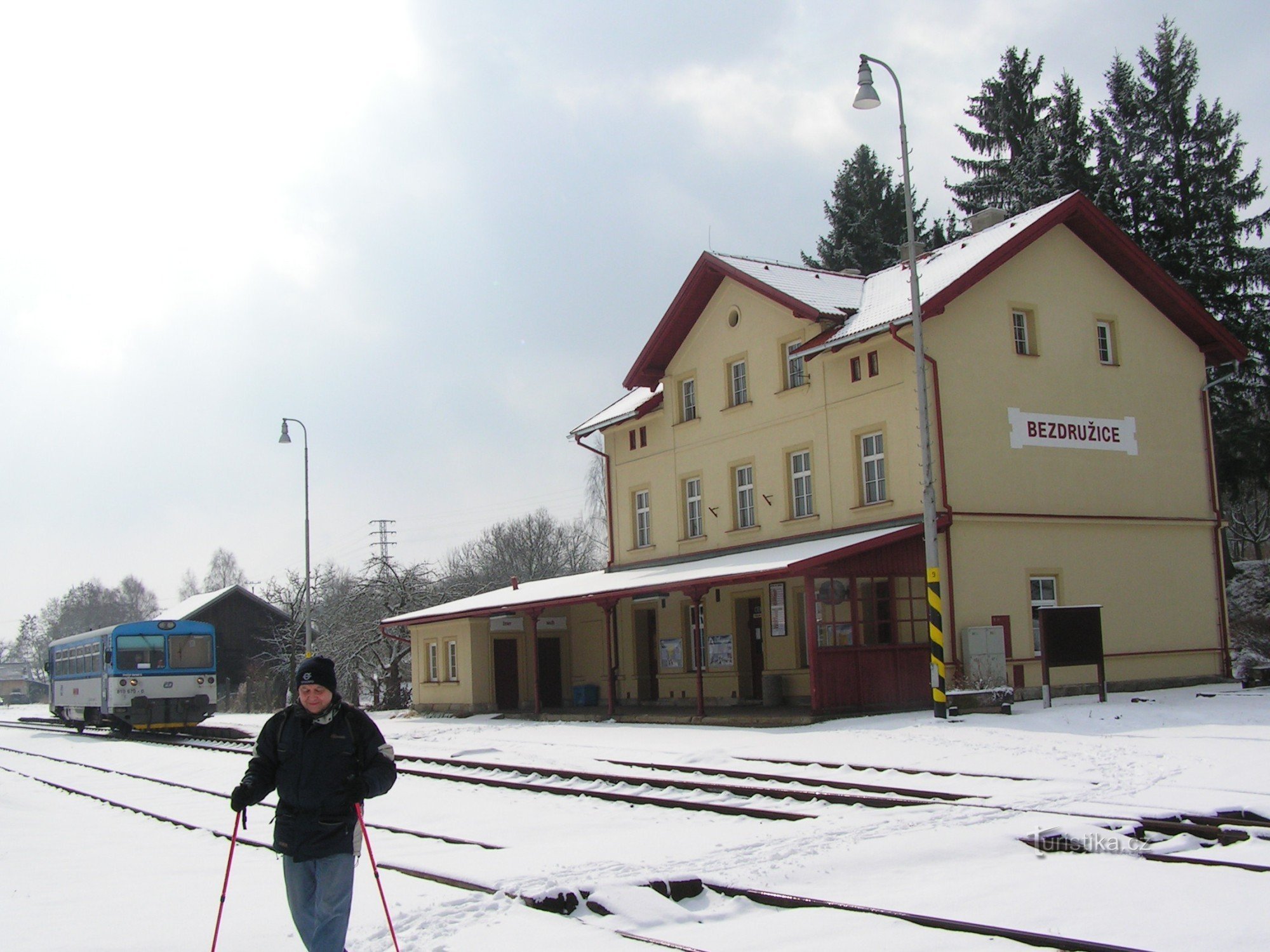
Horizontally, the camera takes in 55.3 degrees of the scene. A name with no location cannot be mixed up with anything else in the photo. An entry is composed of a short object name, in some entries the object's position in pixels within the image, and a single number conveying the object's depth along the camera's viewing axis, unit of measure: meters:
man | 5.54
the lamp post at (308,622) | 34.44
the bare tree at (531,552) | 79.81
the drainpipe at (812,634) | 19.78
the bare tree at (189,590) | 140.07
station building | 21.58
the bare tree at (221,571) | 134.25
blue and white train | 28.56
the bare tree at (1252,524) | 55.66
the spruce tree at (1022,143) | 38.22
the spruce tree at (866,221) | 49.44
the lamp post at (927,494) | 18.33
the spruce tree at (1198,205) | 35.34
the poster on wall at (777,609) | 24.05
